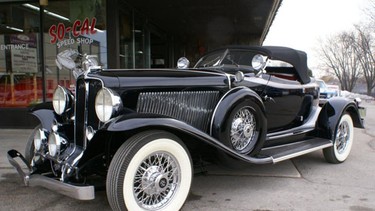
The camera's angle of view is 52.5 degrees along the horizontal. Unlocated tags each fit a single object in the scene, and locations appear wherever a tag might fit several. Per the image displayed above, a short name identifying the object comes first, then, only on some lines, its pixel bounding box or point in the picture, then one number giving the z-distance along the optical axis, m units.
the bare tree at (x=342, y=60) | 52.06
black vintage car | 3.04
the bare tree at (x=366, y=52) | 37.66
